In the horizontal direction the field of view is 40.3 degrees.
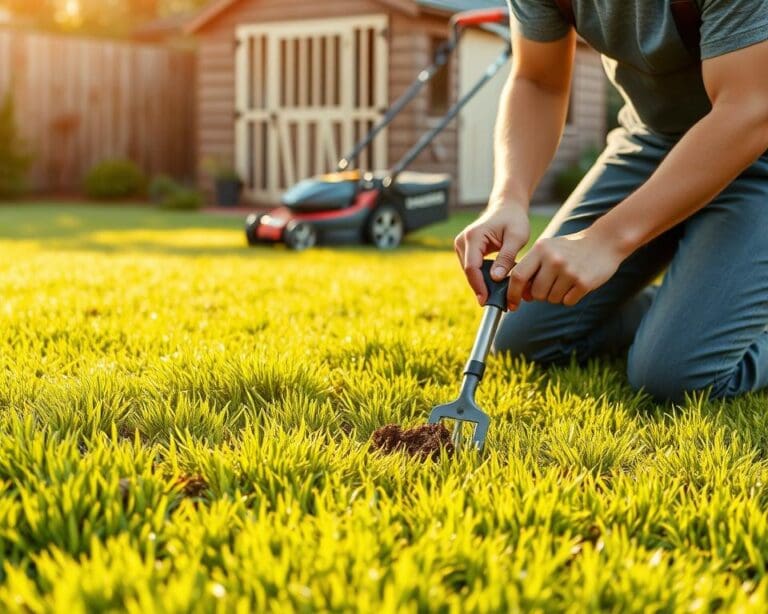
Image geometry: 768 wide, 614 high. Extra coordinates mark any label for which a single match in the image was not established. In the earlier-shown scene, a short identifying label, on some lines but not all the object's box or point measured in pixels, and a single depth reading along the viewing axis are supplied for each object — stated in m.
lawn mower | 6.36
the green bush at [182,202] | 10.91
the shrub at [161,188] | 11.80
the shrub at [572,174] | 12.34
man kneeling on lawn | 2.07
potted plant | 11.52
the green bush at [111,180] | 12.23
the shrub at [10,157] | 11.55
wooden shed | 10.61
